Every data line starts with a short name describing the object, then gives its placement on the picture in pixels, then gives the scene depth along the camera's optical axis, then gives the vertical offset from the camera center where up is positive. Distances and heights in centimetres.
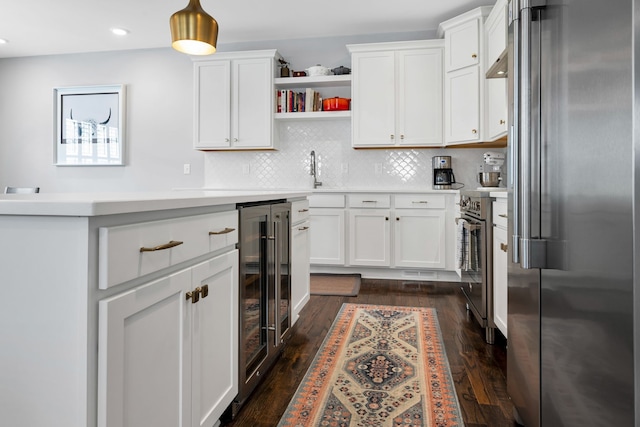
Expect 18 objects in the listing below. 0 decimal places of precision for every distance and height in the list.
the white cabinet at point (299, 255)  222 -24
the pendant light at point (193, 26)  208 +99
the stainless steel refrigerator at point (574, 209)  76 +2
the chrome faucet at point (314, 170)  450 +50
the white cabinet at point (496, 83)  310 +112
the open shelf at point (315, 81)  425 +145
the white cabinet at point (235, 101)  436 +125
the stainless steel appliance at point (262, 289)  154 -33
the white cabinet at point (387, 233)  387 -19
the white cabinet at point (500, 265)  212 -28
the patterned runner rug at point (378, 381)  153 -76
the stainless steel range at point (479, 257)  235 -27
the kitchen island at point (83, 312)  75 -20
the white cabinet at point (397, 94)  401 +123
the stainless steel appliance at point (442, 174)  414 +42
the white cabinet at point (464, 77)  364 +130
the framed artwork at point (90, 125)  492 +109
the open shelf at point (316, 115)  427 +107
